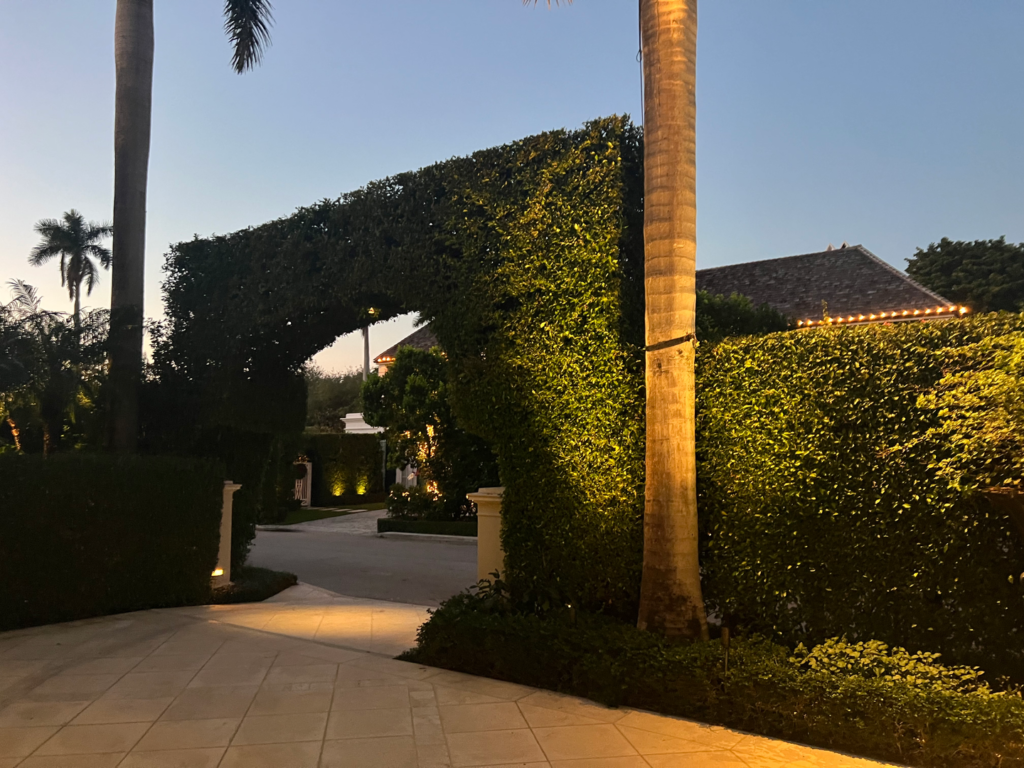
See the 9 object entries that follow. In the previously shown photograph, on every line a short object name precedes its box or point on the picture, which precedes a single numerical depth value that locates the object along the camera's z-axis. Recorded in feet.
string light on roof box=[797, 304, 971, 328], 50.50
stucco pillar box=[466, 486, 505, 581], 22.07
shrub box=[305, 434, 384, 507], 93.09
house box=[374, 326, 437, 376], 84.84
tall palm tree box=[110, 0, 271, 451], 29.99
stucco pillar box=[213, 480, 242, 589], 30.50
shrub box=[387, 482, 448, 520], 64.69
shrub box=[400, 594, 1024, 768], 12.03
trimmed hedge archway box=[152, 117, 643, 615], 19.12
